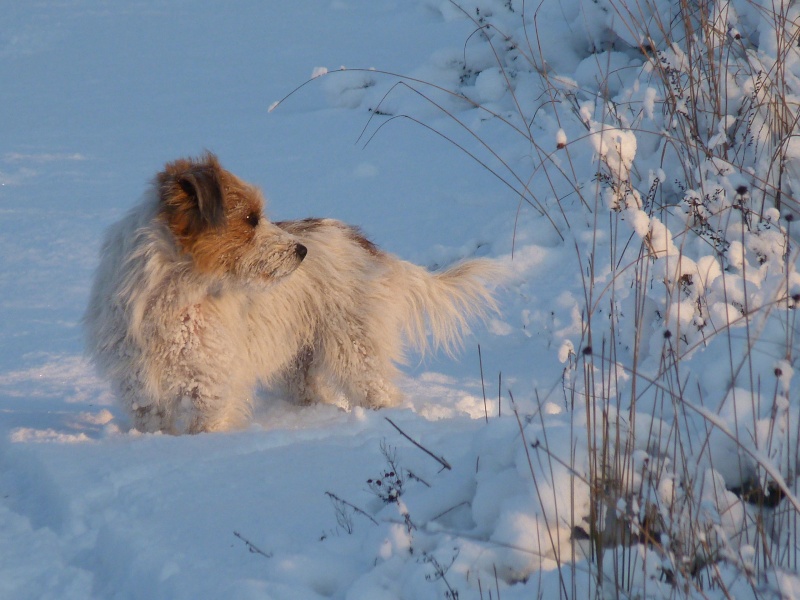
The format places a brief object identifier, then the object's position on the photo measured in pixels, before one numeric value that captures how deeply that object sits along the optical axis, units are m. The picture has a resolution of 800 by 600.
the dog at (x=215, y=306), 8.75
